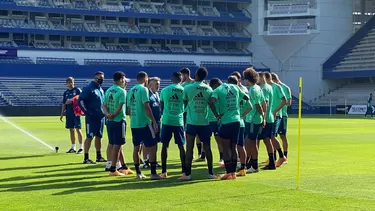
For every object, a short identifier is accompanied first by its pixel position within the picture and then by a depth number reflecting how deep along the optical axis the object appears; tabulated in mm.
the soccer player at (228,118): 15469
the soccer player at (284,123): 19328
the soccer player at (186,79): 17109
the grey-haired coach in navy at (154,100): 17703
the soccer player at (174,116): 15609
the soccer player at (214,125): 17812
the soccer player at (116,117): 16109
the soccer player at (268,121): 17391
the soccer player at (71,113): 22672
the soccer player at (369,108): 62109
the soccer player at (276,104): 18359
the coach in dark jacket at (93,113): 19047
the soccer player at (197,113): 15367
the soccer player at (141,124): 15586
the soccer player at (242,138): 16109
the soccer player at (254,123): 16641
